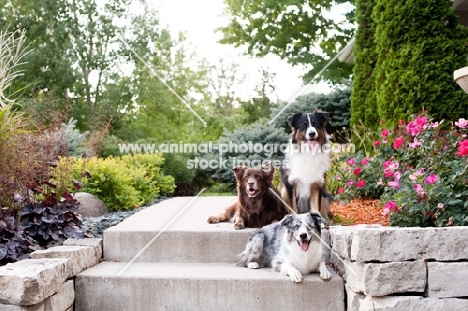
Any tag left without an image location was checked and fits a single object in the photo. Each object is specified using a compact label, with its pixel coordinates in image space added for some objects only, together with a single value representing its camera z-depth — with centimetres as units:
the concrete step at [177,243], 404
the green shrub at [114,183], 580
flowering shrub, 352
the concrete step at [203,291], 337
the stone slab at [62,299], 306
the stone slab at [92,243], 389
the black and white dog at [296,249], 332
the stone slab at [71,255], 348
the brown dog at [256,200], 414
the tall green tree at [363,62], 808
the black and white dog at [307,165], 411
